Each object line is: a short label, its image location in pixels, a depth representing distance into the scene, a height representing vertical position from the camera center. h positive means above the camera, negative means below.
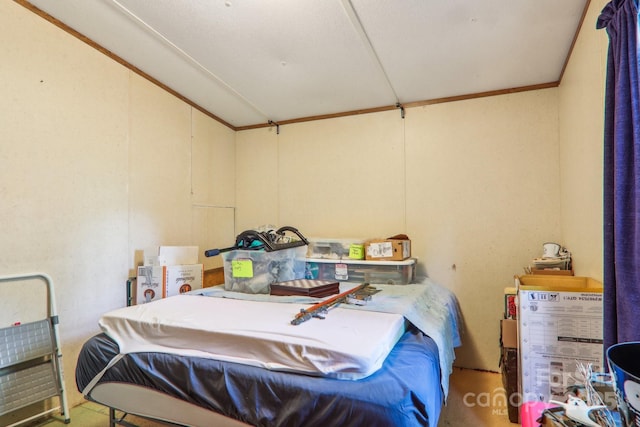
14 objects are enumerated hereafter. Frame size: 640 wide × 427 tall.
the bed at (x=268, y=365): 1.17 -0.63
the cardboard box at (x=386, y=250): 2.81 -0.31
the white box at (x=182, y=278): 2.66 -0.53
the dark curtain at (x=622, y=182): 1.19 +0.12
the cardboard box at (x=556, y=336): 1.68 -0.65
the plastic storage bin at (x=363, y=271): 2.81 -0.50
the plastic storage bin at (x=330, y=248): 3.03 -0.31
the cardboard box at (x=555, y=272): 2.24 -0.41
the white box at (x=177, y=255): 2.76 -0.34
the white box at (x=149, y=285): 2.57 -0.54
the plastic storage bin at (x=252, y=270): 2.38 -0.40
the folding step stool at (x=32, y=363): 1.84 -0.88
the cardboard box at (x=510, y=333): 2.15 -0.80
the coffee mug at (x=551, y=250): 2.53 -0.29
